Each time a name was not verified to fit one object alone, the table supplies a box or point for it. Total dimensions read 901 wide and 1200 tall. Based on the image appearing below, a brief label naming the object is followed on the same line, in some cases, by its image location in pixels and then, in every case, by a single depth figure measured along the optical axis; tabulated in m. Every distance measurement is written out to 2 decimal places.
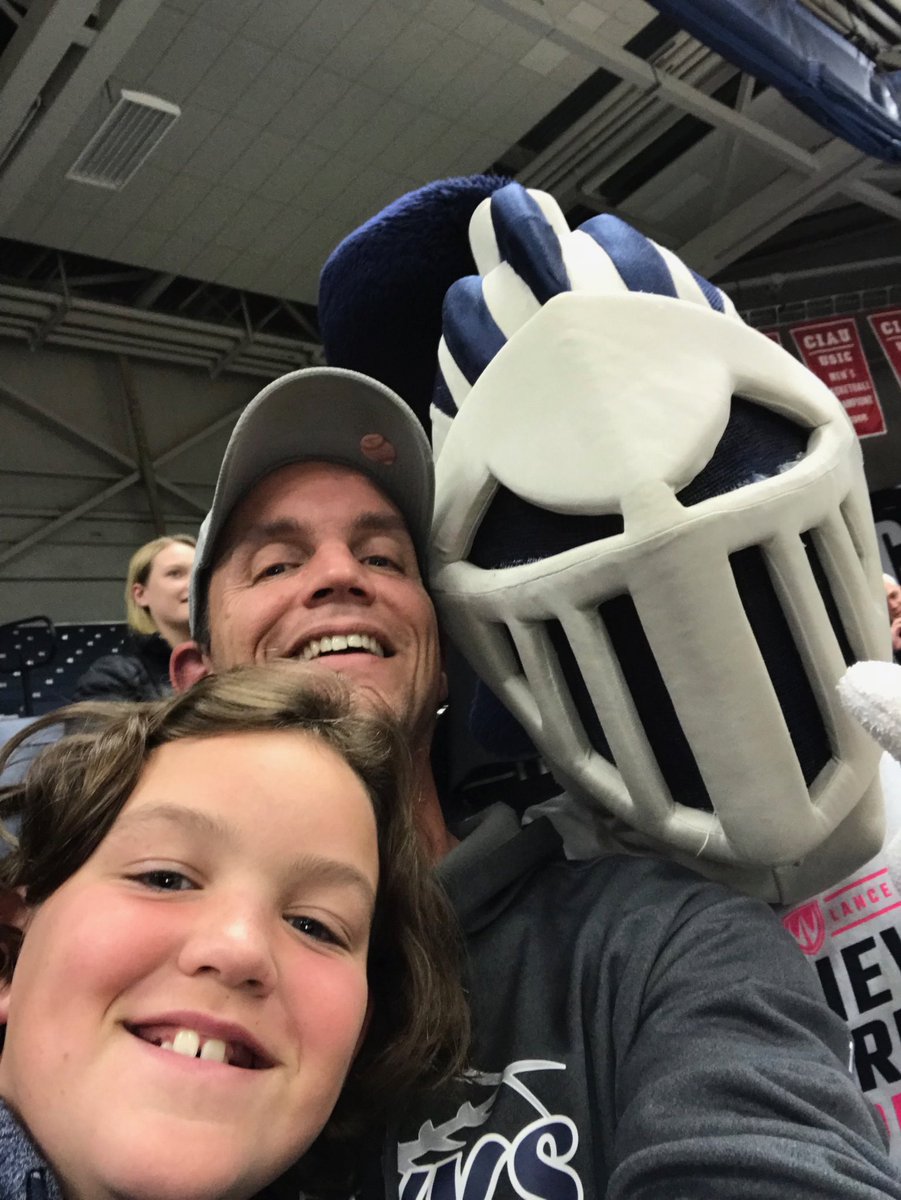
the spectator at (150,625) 2.11
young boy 0.53
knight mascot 0.70
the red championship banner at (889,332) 3.91
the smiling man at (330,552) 0.92
